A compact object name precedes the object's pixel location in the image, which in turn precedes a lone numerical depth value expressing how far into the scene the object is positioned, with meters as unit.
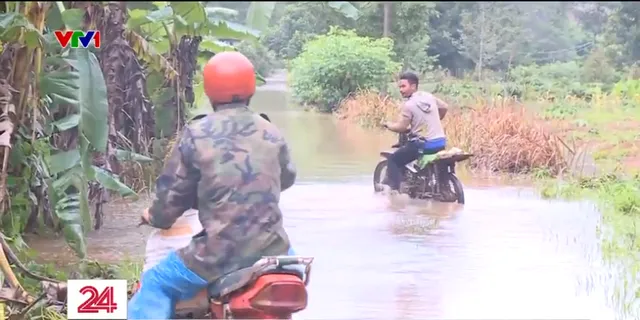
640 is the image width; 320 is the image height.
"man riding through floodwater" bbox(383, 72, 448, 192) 11.46
